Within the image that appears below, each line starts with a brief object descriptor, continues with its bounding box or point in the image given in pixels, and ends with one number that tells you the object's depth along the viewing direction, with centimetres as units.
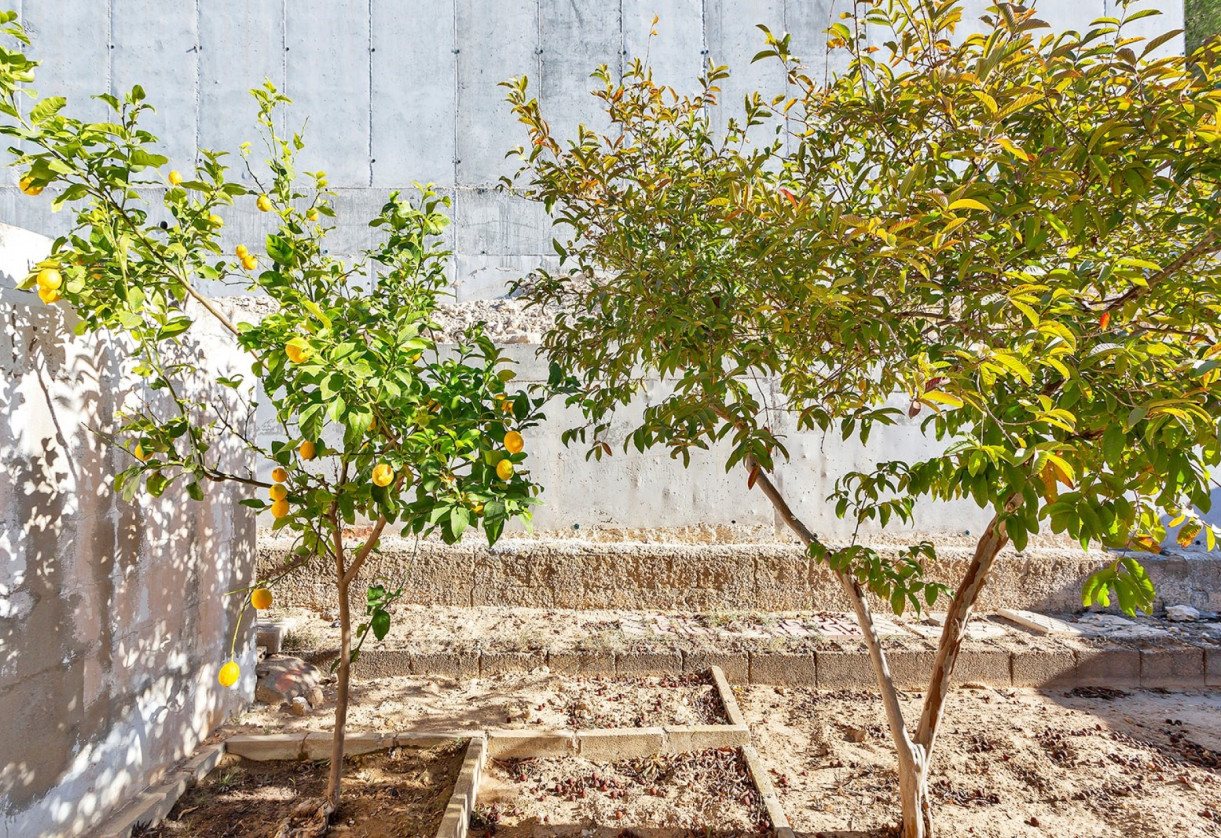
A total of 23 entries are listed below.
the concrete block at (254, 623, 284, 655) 455
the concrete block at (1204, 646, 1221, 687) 480
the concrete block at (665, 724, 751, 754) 345
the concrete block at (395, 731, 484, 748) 322
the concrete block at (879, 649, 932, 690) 463
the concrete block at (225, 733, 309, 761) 311
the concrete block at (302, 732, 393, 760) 313
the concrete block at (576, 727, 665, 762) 341
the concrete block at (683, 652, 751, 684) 455
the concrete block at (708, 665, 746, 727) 372
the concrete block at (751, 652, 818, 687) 460
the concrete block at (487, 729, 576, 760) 337
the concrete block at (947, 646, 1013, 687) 467
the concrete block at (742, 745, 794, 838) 272
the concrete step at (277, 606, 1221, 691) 455
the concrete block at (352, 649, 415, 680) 452
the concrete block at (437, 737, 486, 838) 250
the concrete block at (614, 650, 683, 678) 454
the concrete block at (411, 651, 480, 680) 454
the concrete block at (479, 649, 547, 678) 454
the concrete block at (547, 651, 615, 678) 454
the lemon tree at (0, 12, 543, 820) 171
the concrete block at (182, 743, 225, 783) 288
